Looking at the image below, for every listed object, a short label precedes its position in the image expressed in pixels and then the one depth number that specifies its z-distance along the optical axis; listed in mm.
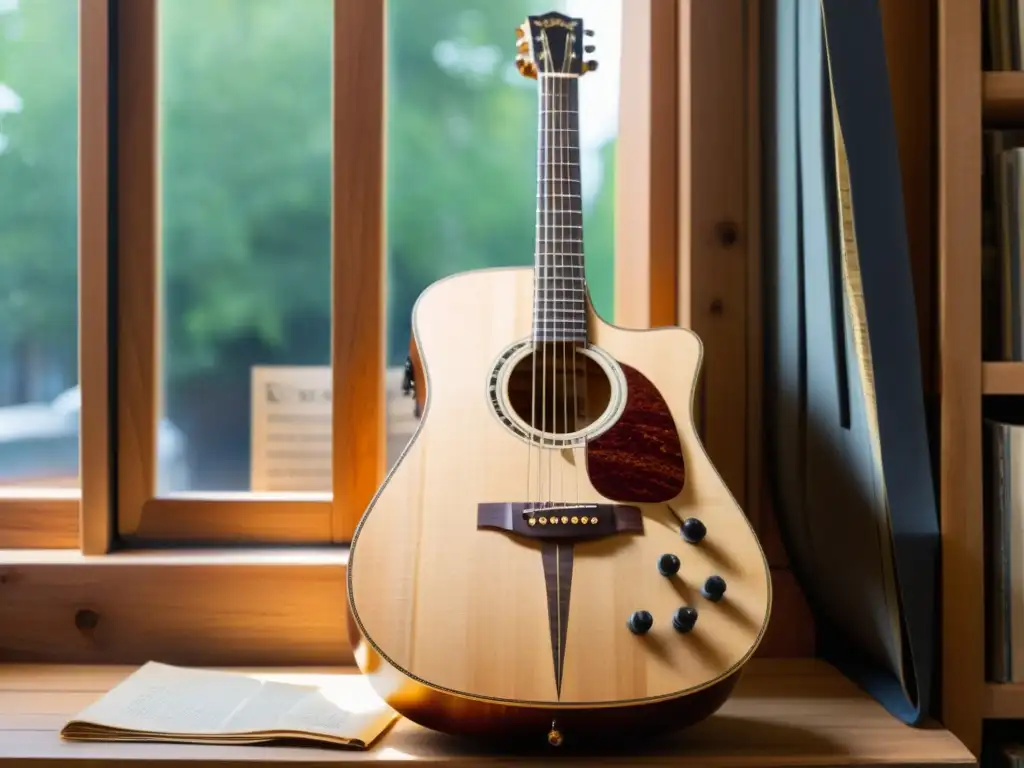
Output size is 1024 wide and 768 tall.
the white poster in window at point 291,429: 1346
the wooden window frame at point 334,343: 1185
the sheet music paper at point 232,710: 872
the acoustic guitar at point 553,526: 817
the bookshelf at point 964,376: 975
